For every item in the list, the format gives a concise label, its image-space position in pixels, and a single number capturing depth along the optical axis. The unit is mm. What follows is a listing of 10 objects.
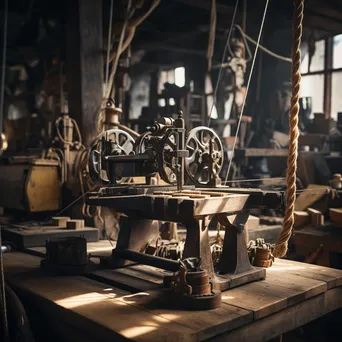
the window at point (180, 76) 13473
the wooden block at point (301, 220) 5520
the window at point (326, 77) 11250
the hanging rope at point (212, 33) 6043
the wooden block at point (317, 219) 5410
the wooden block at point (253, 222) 5649
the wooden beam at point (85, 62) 5555
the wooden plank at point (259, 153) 8219
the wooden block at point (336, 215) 5105
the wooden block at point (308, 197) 6043
